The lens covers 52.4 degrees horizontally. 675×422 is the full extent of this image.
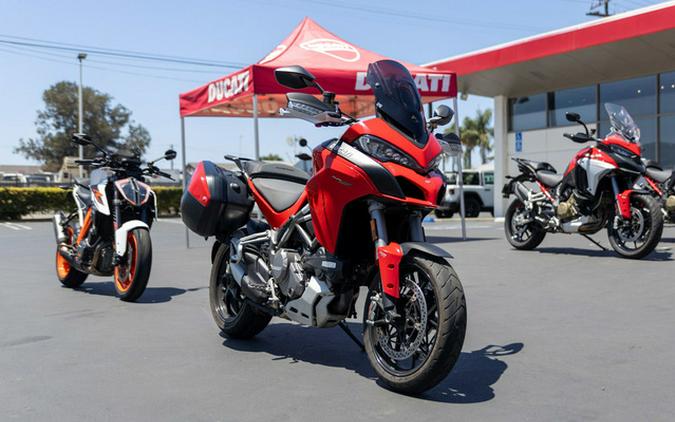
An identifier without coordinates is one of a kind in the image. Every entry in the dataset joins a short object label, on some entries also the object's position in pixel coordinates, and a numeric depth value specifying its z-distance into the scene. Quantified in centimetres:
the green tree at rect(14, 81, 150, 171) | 6856
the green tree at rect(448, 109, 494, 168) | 6397
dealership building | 1641
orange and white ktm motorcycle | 635
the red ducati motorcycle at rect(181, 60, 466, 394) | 338
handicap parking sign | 2211
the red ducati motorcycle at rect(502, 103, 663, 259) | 844
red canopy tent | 1049
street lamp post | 4691
